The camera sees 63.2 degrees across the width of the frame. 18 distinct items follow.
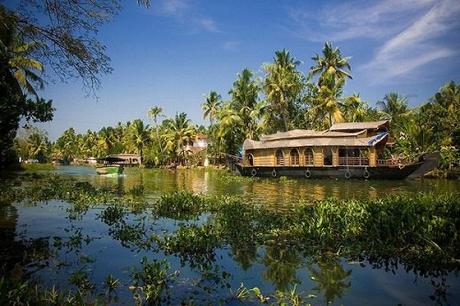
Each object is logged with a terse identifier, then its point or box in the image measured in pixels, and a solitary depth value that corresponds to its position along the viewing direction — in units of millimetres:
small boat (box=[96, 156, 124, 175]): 42781
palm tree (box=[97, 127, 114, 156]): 90500
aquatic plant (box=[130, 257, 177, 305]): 5730
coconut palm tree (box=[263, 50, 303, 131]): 45656
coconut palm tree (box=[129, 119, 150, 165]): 77375
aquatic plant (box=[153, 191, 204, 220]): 13453
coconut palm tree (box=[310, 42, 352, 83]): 47625
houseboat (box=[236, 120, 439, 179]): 31875
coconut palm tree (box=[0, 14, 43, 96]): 7913
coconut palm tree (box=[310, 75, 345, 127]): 44594
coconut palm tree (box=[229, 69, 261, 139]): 51312
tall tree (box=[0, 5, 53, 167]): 14484
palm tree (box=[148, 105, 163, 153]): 69750
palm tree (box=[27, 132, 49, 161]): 90775
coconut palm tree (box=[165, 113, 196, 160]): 67500
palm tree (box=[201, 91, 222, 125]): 62594
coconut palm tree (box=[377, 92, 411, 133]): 52219
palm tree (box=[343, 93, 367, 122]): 48219
